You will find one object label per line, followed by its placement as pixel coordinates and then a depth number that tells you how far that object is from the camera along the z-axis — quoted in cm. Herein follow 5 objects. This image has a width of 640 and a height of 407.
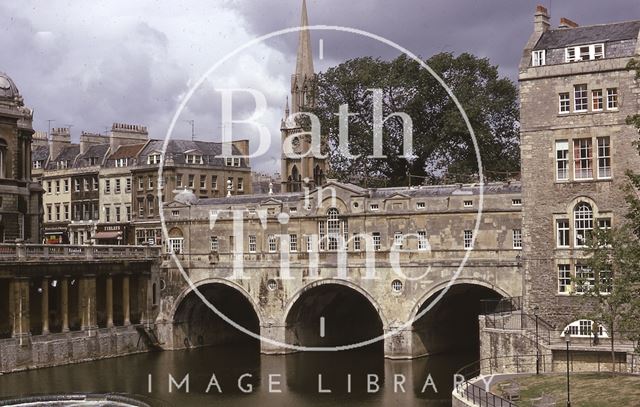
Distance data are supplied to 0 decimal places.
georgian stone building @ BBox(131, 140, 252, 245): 8256
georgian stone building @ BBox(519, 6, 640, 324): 4506
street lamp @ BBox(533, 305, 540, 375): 4128
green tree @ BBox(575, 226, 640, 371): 3247
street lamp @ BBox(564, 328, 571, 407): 3299
